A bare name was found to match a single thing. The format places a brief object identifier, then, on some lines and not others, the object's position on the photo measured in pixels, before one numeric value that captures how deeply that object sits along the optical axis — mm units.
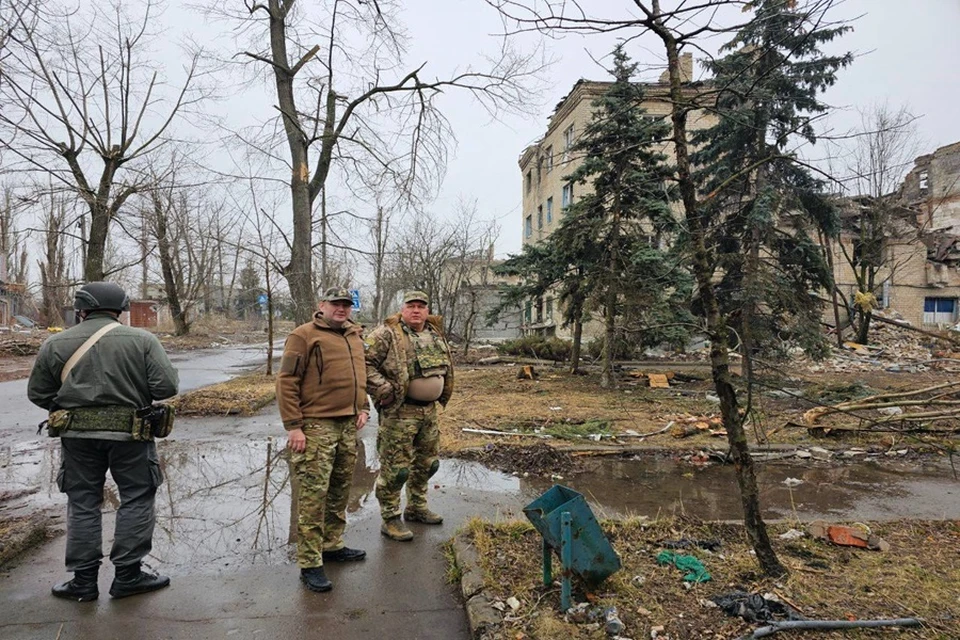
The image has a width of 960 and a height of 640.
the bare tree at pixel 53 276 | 36478
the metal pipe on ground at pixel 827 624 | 2809
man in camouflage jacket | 4508
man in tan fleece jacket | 3734
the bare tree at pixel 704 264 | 3330
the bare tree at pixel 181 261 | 28375
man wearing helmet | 3473
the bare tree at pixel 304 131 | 13141
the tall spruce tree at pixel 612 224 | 13078
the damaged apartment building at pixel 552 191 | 24984
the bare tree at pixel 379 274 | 30516
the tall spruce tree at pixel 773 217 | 12008
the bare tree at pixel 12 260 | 15136
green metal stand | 3002
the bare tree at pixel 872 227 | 23156
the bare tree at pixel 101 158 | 15383
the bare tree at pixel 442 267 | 22562
